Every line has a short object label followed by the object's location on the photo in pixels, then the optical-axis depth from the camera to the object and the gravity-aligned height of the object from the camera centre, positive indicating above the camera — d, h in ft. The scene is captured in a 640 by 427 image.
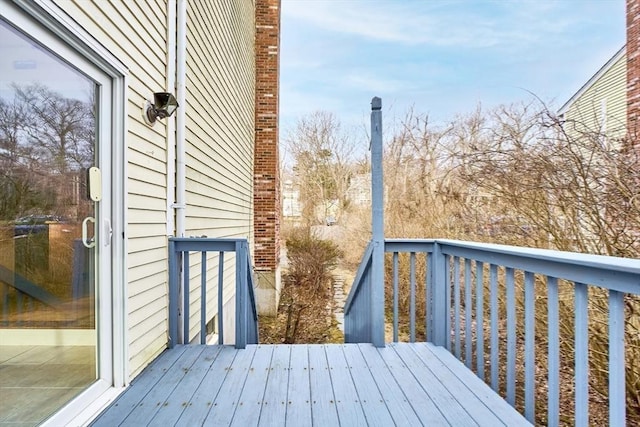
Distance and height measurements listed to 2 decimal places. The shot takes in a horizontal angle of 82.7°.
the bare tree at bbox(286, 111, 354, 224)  50.70 +8.53
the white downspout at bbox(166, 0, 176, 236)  9.97 +2.63
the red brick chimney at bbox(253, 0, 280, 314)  25.50 +4.24
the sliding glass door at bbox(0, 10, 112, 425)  4.96 -0.05
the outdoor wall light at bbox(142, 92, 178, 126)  8.78 +2.82
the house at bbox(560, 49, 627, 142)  31.11 +11.71
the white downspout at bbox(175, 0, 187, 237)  10.57 +2.89
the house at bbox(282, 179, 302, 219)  49.77 +2.55
